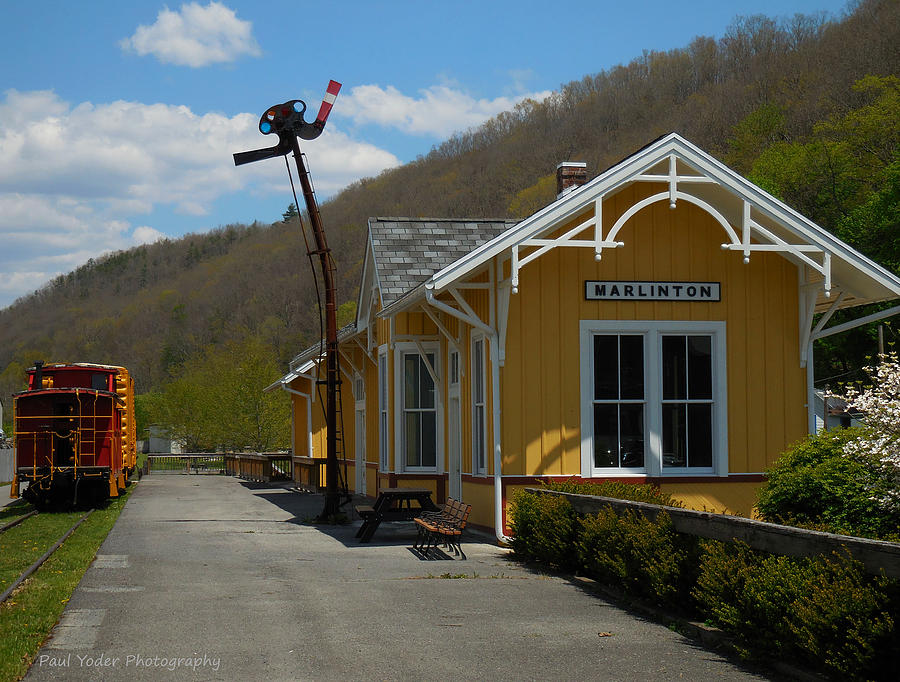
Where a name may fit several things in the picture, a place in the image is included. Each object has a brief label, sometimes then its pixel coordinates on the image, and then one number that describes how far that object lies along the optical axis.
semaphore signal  18.98
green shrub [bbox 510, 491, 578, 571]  11.88
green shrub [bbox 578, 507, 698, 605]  9.04
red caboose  23.12
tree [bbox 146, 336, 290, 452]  53.78
